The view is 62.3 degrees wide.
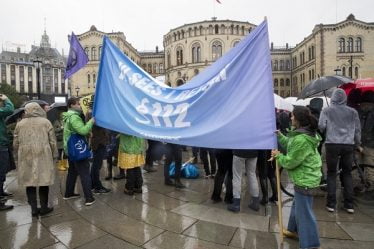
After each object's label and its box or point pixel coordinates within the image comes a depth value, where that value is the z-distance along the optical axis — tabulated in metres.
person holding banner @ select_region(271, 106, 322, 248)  3.46
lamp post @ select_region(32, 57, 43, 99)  16.91
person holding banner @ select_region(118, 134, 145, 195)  5.81
